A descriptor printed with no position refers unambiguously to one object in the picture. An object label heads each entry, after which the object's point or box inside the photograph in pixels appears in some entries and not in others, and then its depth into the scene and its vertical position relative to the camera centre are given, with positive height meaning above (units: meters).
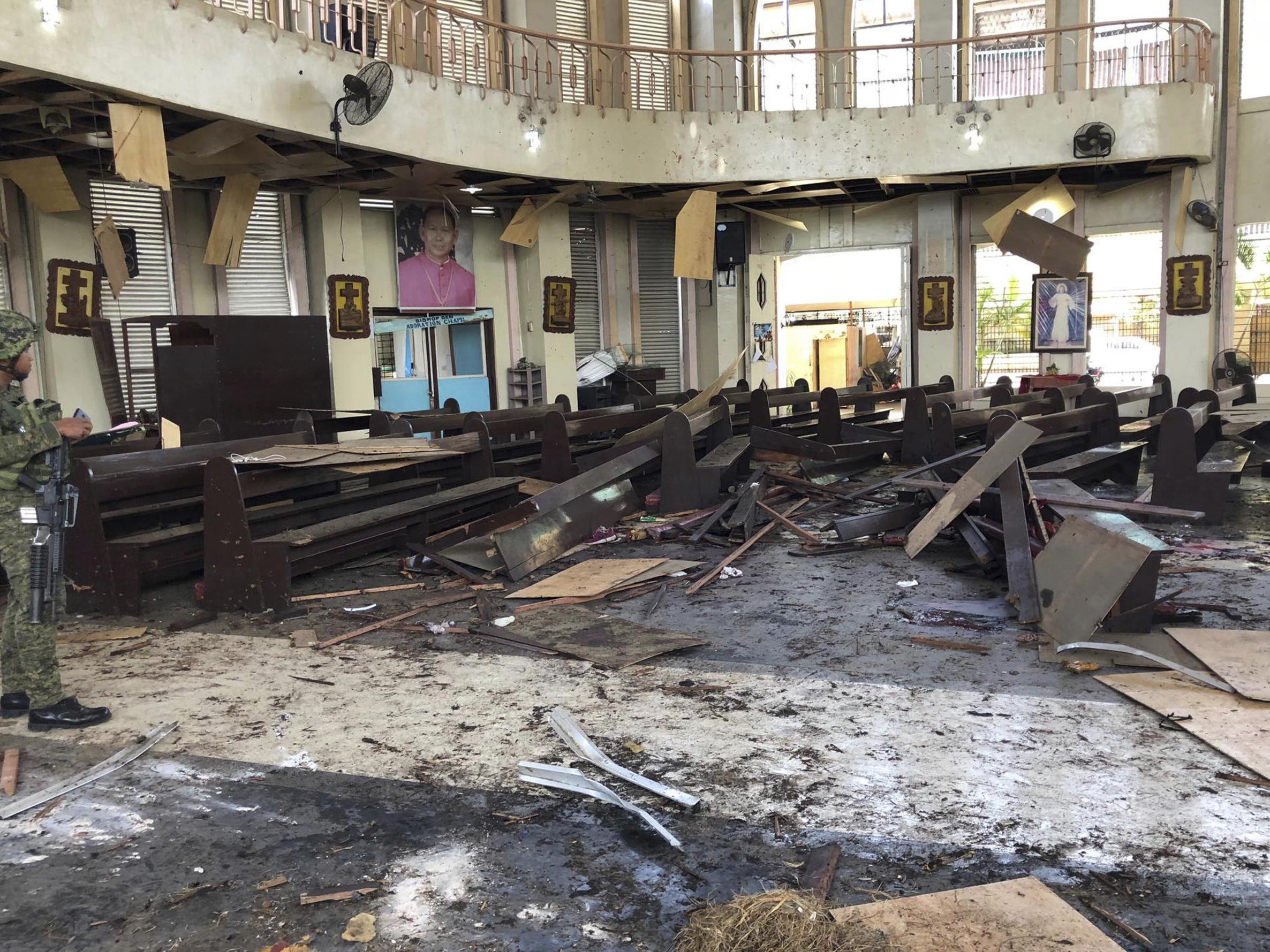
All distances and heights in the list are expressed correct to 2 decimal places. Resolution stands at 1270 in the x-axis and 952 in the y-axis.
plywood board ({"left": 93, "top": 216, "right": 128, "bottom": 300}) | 10.56 +1.29
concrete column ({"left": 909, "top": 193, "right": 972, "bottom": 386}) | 16.72 +1.40
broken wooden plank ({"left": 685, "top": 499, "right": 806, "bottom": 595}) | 6.53 -1.46
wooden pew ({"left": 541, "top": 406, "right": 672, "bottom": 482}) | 9.55 -0.78
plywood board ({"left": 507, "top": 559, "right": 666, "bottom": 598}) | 6.36 -1.44
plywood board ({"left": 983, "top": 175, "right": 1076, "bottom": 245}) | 15.52 +2.22
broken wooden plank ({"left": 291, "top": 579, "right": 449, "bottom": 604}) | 6.43 -1.46
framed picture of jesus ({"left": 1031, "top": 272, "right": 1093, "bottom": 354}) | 15.98 +0.46
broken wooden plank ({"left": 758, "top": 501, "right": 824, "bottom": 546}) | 7.77 -1.39
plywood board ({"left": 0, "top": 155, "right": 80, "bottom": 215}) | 10.63 +2.07
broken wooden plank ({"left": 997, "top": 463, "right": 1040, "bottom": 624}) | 5.48 -1.20
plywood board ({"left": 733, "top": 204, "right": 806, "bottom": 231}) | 17.50 +2.29
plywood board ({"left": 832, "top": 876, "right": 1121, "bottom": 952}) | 2.56 -1.50
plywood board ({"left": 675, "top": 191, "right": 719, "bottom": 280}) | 12.91 +1.54
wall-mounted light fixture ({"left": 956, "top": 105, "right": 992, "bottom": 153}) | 14.30 +3.13
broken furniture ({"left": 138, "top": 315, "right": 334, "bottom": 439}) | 10.48 +0.01
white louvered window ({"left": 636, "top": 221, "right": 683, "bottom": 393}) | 17.95 +0.97
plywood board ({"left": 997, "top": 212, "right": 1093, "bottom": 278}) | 11.61 +1.15
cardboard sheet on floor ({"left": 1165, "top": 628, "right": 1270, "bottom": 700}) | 4.16 -1.41
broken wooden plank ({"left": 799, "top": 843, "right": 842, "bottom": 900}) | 2.85 -1.51
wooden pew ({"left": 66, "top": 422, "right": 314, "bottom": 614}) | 6.18 -1.01
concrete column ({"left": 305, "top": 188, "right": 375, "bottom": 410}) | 13.59 +1.45
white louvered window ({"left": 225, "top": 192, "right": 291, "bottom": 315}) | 13.25 +1.34
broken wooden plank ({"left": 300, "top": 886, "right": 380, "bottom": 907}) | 2.86 -1.50
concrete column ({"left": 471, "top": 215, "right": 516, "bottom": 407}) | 15.89 +1.26
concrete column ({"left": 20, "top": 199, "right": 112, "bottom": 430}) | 10.98 +0.38
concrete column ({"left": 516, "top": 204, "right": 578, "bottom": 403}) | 15.82 +1.14
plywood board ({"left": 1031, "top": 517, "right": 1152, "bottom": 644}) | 4.86 -1.18
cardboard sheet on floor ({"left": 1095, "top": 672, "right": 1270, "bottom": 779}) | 3.64 -1.47
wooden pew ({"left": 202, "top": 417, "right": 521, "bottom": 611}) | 6.14 -1.08
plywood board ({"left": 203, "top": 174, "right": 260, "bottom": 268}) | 11.84 +1.80
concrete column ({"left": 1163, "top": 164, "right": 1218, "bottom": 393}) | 14.99 +0.10
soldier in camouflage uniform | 4.27 -0.76
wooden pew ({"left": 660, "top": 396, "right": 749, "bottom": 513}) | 8.95 -1.04
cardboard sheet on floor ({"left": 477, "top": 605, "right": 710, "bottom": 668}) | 5.08 -1.48
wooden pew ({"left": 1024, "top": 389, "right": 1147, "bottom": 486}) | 8.72 -1.01
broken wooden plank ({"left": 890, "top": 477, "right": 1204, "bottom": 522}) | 6.28 -1.03
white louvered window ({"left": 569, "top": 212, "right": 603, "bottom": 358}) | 17.27 +1.39
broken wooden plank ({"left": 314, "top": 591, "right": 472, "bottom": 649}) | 5.53 -1.47
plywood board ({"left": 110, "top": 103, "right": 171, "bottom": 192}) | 8.76 +2.01
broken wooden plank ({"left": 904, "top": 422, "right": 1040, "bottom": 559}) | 6.42 -0.88
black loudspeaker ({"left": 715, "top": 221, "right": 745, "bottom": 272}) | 18.05 +1.99
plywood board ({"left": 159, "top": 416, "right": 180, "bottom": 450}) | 6.39 -0.40
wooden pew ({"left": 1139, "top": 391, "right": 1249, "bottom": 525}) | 7.98 -1.08
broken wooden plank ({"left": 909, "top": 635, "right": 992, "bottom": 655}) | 5.00 -1.49
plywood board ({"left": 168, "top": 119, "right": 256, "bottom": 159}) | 10.14 +2.38
